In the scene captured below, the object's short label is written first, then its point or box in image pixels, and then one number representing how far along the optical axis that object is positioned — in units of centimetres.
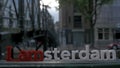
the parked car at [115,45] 2778
